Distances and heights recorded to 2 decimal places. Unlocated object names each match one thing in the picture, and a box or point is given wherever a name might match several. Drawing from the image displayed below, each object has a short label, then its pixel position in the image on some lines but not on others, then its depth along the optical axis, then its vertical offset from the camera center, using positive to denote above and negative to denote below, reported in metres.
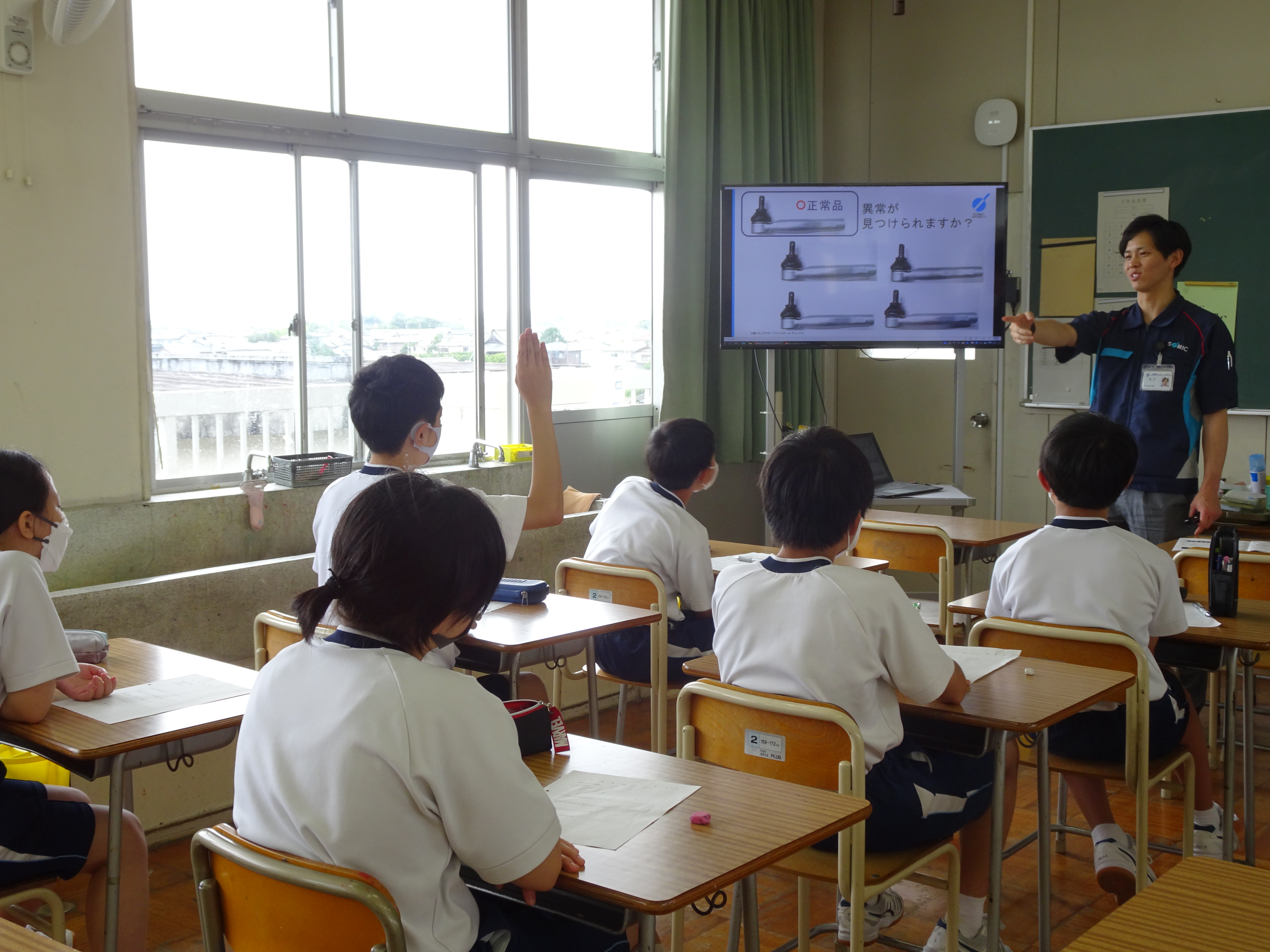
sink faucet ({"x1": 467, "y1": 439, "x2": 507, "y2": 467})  4.88 -0.36
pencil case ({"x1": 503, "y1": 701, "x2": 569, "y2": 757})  1.84 -0.57
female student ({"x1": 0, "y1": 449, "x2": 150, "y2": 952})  2.07 -0.60
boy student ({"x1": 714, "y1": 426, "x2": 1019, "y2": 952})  2.01 -0.47
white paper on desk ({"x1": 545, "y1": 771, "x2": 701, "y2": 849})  1.53 -0.60
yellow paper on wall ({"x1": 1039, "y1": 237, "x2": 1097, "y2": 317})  5.46 +0.42
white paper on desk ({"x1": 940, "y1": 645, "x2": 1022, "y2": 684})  2.26 -0.58
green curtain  5.49 +1.03
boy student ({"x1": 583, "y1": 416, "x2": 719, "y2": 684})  3.34 -0.49
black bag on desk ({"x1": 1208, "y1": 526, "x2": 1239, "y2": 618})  2.74 -0.48
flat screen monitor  4.93 +0.44
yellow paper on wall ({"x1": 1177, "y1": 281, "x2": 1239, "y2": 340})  5.05 +0.31
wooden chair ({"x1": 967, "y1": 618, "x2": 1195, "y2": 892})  2.35 -0.60
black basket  4.23 -0.36
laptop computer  4.95 -0.48
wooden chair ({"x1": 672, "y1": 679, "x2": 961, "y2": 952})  1.90 -0.65
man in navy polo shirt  3.65 -0.02
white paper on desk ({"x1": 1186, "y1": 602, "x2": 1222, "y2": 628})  2.65 -0.57
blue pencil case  3.04 -0.58
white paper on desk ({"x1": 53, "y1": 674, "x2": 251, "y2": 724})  2.18 -0.63
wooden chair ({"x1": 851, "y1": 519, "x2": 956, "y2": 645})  3.64 -0.58
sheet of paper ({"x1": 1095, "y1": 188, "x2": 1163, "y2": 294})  5.29 +0.64
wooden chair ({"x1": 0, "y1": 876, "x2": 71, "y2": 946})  2.04 -0.92
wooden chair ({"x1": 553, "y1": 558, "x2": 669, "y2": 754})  3.16 -0.62
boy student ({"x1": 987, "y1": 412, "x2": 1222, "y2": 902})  2.51 -0.46
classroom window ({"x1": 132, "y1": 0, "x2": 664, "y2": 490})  4.08 +0.64
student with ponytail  1.30 -0.41
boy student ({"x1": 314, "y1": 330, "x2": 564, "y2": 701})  2.57 -0.16
